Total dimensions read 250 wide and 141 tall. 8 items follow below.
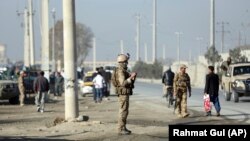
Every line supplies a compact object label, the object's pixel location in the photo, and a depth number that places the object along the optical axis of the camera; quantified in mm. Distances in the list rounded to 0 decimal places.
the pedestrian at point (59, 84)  45231
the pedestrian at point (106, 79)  37125
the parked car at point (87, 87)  45594
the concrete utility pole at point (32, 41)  61625
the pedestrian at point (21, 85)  33906
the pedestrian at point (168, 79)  29594
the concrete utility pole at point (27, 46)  67500
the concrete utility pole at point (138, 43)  109350
